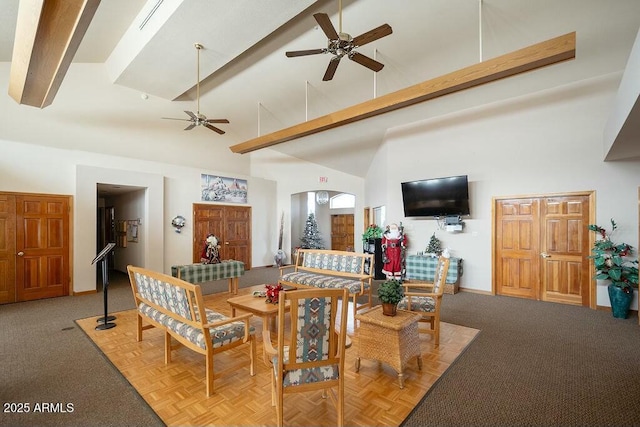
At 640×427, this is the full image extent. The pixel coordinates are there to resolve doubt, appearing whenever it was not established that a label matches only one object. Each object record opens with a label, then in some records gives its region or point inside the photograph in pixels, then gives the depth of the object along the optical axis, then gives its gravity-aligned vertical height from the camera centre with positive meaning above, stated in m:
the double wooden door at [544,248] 5.20 -0.66
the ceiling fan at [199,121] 5.10 +1.62
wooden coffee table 3.24 -1.06
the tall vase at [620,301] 4.47 -1.33
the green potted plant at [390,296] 2.83 -0.78
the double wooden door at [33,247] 5.42 -0.59
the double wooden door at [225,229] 8.29 -0.42
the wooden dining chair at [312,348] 1.95 -0.90
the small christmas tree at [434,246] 6.48 -0.72
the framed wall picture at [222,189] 8.45 +0.75
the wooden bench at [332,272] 4.80 -1.05
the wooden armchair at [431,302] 3.50 -1.08
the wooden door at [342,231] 12.29 -0.73
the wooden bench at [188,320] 2.50 -1.01
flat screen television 6.12 +0.35
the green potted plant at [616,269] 4.50 -0.87
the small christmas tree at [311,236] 11.18 -0.82
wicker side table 2.65 -1.16
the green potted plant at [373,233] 7.48 -0.49
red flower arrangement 3.59 -0.97
